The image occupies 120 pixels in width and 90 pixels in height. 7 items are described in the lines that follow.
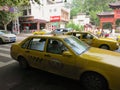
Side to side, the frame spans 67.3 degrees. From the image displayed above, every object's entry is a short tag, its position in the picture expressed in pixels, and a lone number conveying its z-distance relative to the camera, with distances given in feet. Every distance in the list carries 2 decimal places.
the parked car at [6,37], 27.97
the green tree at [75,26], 74.24
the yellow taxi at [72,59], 7.74
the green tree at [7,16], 48.25
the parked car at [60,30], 44.56
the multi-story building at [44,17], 66.58
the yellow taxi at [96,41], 19.24
